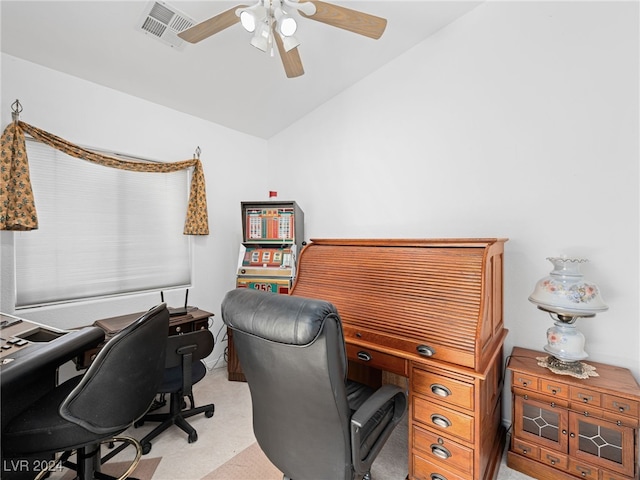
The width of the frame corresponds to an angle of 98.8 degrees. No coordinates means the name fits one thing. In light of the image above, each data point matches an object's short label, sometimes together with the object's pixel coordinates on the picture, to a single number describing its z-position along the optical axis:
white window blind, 2.16
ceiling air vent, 1.84
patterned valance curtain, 1.88
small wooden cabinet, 1.47
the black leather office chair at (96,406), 1.15
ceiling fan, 1.46
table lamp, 1.60
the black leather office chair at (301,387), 1.01
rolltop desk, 1.42
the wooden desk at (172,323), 1.90
